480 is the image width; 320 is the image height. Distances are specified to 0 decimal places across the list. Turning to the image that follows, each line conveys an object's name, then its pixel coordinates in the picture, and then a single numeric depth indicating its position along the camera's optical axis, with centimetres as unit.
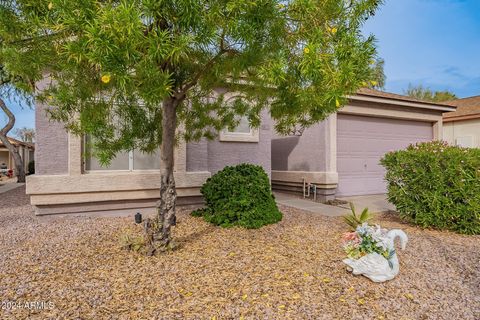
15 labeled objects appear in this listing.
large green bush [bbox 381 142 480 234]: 523
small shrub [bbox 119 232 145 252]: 400
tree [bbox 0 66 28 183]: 1320
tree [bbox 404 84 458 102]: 3017
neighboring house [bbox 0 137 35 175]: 2459
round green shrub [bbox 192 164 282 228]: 534
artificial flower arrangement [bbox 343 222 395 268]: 336
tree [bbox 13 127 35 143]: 4097
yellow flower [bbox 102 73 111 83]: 229
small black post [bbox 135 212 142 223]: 529
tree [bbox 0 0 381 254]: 237
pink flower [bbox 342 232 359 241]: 356
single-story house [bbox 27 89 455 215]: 606
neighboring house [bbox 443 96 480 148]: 1401
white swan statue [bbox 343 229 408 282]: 325
